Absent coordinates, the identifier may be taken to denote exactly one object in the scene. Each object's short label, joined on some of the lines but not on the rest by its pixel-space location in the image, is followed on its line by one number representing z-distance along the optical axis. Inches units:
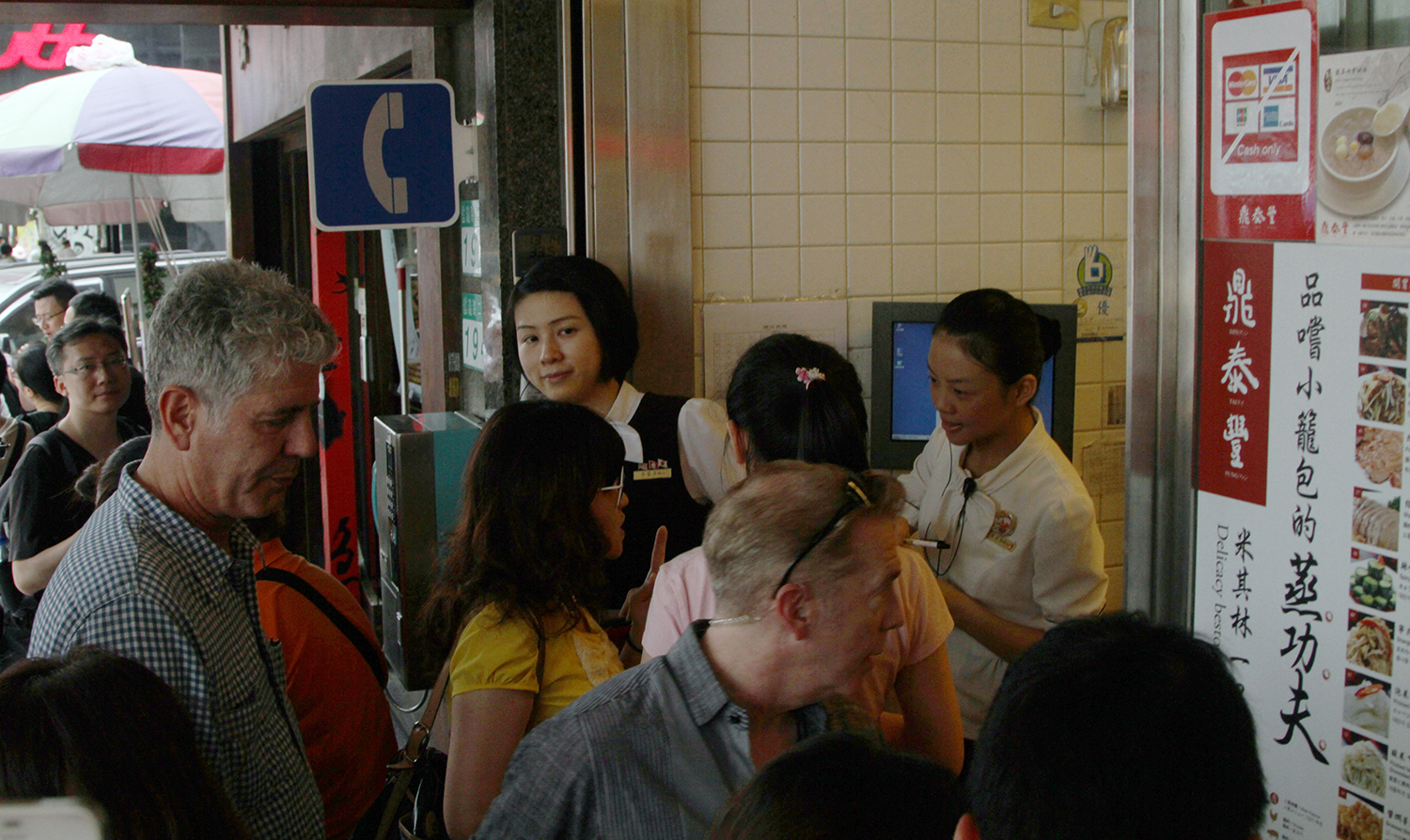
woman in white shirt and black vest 122.0
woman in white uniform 94.9
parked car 323.3
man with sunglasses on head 54.6
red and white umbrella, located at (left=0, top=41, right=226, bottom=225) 250.2
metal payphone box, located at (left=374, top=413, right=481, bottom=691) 136.3
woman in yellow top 72.3
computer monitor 145.0
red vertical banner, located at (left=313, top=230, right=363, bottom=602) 220.2
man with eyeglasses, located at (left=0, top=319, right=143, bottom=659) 129.7
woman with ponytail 74.3
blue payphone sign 132.0
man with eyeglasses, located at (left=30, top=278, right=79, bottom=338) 215.0
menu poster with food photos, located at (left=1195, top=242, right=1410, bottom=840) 71.0
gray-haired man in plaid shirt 57.7
